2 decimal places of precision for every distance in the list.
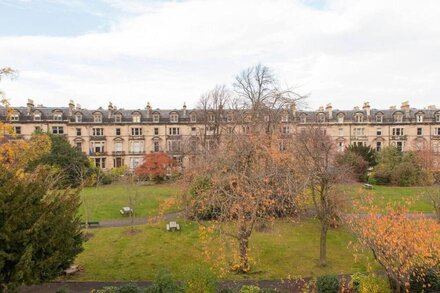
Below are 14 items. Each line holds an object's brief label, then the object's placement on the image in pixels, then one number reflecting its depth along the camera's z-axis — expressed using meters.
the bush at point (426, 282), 16.59
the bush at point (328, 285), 16.66
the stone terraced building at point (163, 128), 69.25
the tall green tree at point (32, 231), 12.98
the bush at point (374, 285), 15.62
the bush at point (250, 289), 16.05
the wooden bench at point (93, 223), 29.93
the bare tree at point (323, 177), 21.83
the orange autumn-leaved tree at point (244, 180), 20.25
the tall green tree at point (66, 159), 48.06
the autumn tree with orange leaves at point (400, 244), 14.88
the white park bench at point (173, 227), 27.66
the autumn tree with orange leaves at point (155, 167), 51.94
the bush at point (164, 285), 15.63
